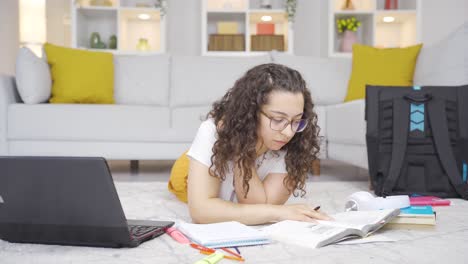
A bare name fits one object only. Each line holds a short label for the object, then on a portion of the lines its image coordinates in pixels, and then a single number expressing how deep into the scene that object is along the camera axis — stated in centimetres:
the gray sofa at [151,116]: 304
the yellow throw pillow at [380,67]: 351
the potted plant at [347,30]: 506
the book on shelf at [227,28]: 517
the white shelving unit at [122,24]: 503
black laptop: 108
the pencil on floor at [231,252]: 116
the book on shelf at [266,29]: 520
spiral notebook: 122
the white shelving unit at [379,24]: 498
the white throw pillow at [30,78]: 339
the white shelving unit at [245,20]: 506
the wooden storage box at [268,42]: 506
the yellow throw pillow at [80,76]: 355
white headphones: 157
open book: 125
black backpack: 229
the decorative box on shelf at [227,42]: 509
